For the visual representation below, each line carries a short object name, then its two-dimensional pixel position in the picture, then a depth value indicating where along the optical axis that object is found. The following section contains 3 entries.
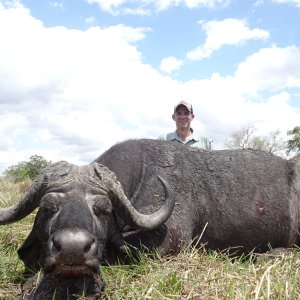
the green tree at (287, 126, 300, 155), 29.11
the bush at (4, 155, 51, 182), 17.80
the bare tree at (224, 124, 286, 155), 22.73
